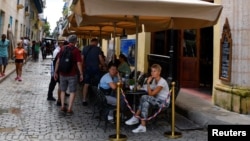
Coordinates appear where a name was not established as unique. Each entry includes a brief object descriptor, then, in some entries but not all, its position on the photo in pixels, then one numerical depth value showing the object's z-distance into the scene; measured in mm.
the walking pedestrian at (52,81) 9656
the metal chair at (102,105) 6520
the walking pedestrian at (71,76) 7914
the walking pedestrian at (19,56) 13633
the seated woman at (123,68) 9569
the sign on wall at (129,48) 14812
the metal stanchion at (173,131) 6229
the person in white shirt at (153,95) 6480
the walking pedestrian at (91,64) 9134
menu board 8070
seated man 7270
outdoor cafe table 6852
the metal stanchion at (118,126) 5918
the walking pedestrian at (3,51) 13477
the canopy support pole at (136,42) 7123
